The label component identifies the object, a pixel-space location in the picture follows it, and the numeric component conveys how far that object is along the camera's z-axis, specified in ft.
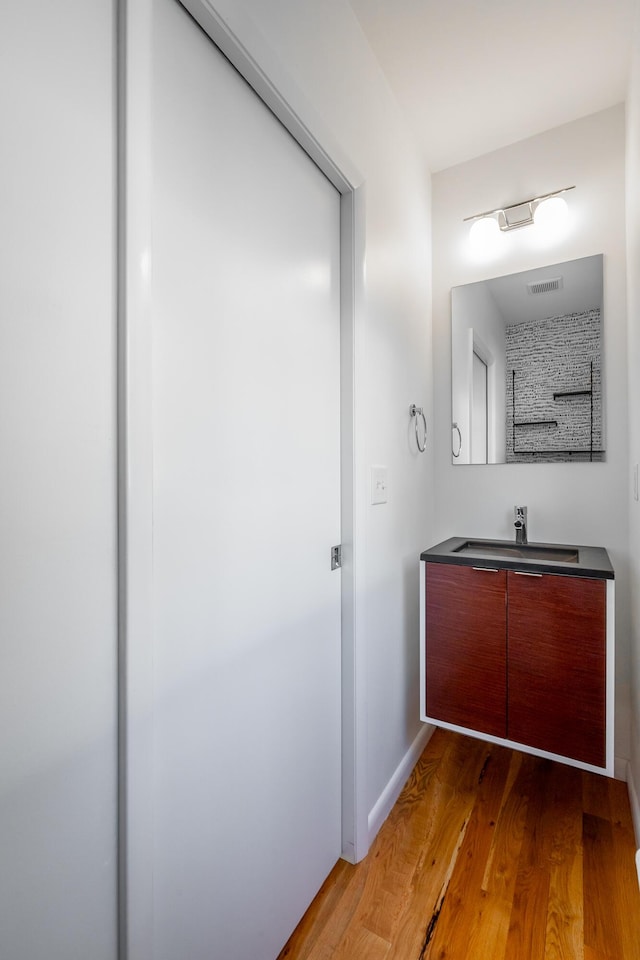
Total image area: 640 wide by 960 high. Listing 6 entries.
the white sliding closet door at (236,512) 2.74
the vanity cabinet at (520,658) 4.91
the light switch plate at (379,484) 5.11
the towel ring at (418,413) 6.32
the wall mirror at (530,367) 6.22
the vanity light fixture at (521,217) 6.31
